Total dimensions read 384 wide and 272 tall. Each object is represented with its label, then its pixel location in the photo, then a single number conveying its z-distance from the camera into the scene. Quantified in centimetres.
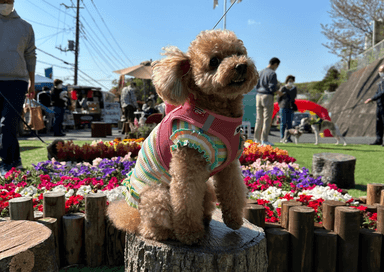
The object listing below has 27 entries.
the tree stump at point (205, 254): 139
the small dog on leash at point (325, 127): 973
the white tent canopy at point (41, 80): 1561
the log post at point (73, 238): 204
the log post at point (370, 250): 191
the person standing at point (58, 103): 1059
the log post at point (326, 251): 188
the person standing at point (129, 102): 1073
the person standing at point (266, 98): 732
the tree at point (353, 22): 2719
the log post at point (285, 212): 201
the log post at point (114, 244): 210
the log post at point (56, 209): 206
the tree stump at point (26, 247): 119
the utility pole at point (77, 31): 2858
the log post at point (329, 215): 202
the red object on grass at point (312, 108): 1574
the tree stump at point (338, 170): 379
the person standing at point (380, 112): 866
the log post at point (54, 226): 193
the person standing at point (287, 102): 938
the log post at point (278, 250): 188
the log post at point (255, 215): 196
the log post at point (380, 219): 197
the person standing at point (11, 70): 354
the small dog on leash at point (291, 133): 947
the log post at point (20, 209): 192
